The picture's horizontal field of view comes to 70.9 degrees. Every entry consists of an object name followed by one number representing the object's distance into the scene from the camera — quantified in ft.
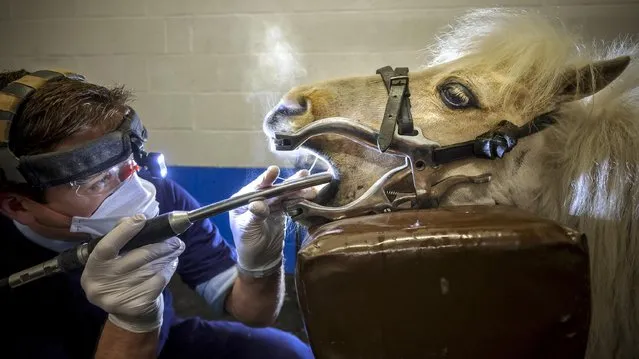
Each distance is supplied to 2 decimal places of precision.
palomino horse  2.85
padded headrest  2.09
